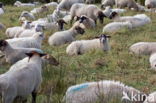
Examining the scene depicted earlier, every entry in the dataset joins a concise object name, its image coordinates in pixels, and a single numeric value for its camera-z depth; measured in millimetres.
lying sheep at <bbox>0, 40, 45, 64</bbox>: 9172
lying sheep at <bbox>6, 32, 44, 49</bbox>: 10555
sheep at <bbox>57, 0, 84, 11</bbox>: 18941
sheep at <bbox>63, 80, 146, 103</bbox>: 5730
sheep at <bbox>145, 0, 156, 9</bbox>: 19969
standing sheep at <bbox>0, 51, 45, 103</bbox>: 5594
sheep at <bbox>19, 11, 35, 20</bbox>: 17594
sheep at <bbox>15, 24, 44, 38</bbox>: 12852
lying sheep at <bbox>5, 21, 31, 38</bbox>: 13648
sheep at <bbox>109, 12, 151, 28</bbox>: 14609
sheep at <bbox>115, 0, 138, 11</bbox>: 19062
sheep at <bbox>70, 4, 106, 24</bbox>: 15482
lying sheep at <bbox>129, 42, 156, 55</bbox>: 10602
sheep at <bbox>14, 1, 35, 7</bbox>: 24944
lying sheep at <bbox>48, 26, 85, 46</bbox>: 12516
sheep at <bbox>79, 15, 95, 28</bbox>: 14570
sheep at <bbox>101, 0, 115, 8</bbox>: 21944
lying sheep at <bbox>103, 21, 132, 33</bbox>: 13619
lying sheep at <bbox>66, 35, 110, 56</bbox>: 10922
